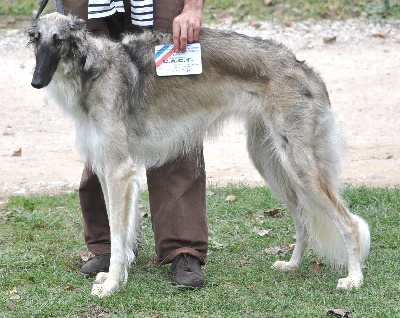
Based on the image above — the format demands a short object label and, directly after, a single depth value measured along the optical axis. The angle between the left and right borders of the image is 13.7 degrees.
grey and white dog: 10.15
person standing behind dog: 10.63
